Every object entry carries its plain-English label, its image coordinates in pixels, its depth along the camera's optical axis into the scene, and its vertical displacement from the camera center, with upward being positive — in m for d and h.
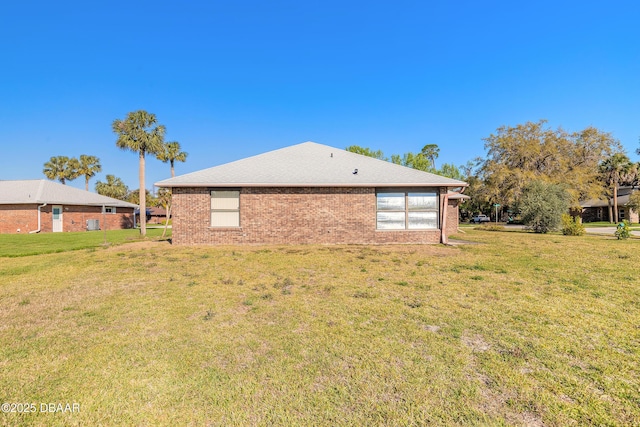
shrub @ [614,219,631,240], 16.08 -1.17
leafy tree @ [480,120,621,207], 33.88 +6.32
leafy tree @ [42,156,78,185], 40.06 +6.33
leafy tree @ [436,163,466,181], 60.94 +8.46
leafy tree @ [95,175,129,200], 50.88 +4.59
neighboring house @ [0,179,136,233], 23.77 +0.49
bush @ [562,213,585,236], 18.67 -1.07
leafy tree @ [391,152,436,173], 52.84 +9.52
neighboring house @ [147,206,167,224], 53.19 -0.52
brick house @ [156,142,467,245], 13.15 +0.22
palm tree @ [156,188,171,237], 50.53 +2.88
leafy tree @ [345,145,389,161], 49.71 +10.75
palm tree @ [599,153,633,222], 36.53 +5.38
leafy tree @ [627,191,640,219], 32.41 +1.13
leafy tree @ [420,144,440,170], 74.81 +15.71
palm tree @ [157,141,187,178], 36.66 +7.57
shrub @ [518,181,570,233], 20.94 +0.31
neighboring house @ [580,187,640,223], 40.16 +0.26
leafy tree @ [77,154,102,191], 40.97 +6.72
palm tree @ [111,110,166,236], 23.70 +6.33
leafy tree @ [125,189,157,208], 58.59 +2.93
